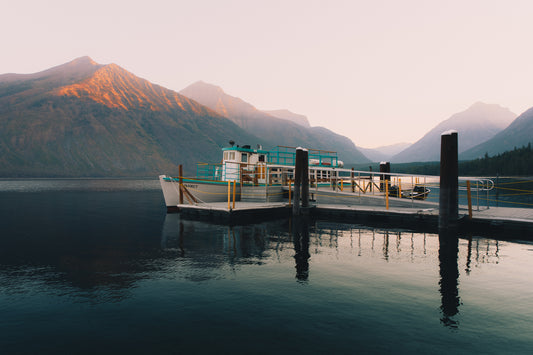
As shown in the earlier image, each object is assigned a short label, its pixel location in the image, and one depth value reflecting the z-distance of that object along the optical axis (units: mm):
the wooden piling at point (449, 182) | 15711
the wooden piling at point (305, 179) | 22984
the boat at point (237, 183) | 26656
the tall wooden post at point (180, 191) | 26334
